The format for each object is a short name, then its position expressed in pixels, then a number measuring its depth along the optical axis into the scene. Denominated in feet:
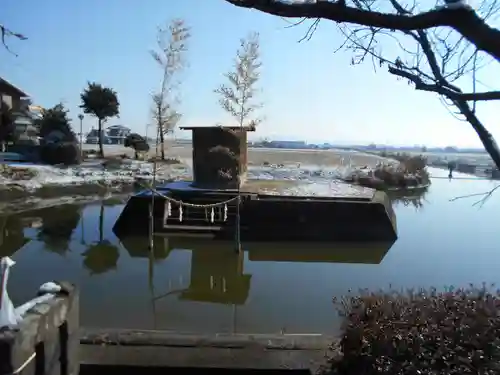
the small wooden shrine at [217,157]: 53.31
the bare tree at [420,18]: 6.11
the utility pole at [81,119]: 107.94
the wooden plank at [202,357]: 12.42
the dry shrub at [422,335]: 8.61
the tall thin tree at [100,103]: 112.06
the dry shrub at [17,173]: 74.33
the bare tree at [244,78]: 41.80
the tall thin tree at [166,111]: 42.16
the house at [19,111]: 112.98
